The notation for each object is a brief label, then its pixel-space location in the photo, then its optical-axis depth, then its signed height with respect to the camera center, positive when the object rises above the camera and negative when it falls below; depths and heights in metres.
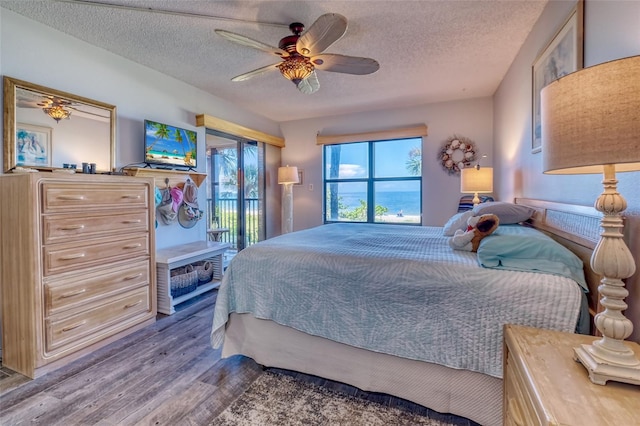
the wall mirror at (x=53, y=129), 2.04 +0.64
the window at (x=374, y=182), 4.55 +0.43
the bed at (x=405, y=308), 1.25 -0.52
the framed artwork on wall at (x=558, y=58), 1.56 +0.96
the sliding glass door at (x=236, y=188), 4.61 +0.32
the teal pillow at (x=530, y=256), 1.26 -0.23
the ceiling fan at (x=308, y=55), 1.86 +1.14
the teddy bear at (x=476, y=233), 1.65 -0.16
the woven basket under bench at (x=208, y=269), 3.27 -0.74
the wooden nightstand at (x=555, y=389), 0.65 -0.48
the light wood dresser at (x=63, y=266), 1.79 -0.42
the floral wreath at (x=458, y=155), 4.05 +0.77
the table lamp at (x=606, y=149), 0.68 +0.15
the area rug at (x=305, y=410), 1.42 -1.08
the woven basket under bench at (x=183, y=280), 2.88 -0.76
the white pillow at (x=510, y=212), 2.03 -0.04
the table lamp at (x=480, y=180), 3.22 +0.30
